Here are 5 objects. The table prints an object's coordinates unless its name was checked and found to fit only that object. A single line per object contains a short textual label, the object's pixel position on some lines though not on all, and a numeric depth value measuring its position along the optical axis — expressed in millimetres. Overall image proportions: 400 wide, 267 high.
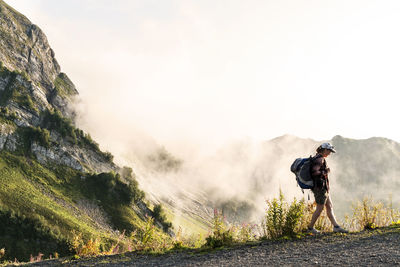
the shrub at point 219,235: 8812
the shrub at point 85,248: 9991
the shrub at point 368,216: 9227
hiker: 8570
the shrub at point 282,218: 8633
